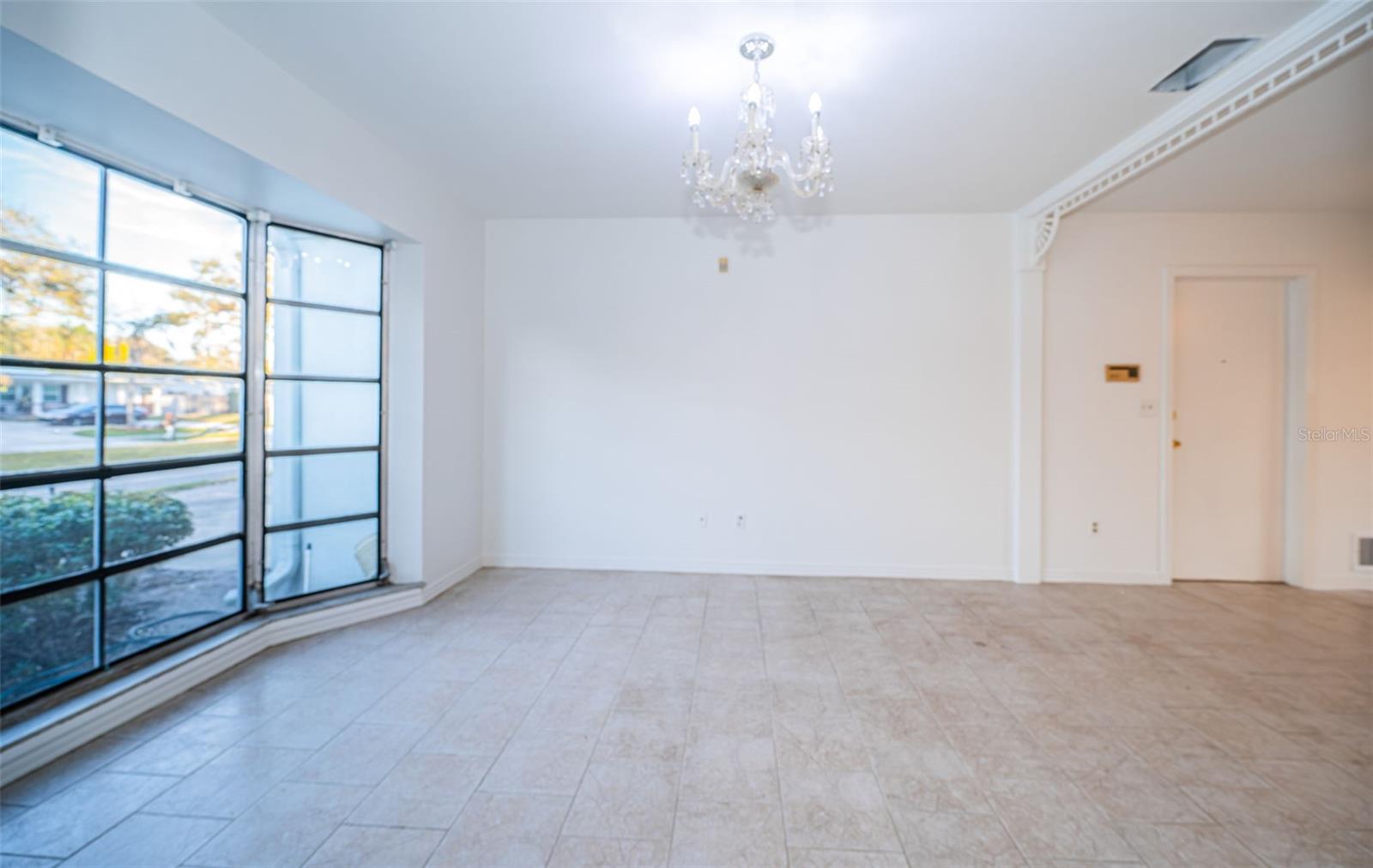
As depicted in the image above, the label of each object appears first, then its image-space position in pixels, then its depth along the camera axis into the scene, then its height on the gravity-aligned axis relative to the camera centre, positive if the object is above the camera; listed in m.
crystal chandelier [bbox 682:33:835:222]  1.97 +1.12
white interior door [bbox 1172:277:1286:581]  3.92 +0.11
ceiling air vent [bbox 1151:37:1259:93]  2.11 +1.64
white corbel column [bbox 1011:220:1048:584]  3.91 +0.18
